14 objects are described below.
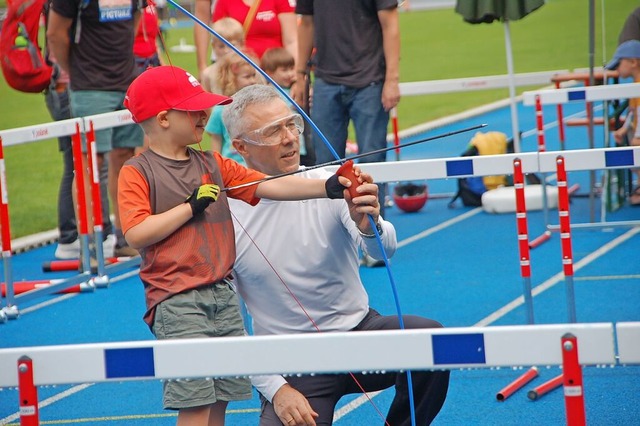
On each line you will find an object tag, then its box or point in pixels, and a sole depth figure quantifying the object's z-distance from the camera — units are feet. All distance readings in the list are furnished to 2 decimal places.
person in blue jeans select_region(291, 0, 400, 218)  50.67
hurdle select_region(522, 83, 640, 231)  50.19
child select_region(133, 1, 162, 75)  66.13
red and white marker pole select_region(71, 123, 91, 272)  49.08
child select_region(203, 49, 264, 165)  46.26
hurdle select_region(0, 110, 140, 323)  45.24
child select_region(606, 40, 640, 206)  58.29
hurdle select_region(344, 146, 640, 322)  33.83
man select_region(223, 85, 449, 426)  26.89
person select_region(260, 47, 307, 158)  50.65
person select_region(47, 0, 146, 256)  51.96
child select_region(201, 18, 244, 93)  51.44
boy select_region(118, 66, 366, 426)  23.77
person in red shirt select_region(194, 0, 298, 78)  55.42
